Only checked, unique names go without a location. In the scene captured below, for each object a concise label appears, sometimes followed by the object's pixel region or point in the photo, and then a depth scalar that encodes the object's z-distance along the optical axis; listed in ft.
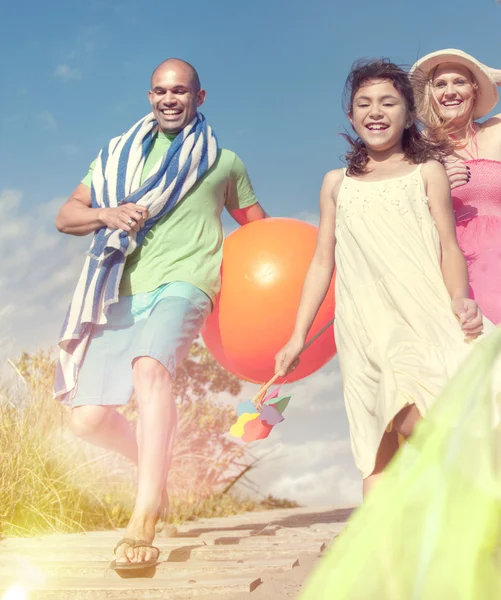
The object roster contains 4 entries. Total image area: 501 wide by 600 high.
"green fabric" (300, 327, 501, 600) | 3.29
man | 12.07
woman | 10.16
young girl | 8.26
